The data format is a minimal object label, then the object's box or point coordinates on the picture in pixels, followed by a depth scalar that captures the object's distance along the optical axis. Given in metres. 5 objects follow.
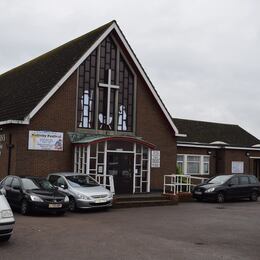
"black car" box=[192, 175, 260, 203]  18.20
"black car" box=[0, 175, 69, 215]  12.32
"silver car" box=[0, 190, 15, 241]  7.62
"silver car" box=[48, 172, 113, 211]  13.63
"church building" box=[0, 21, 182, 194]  17.22
